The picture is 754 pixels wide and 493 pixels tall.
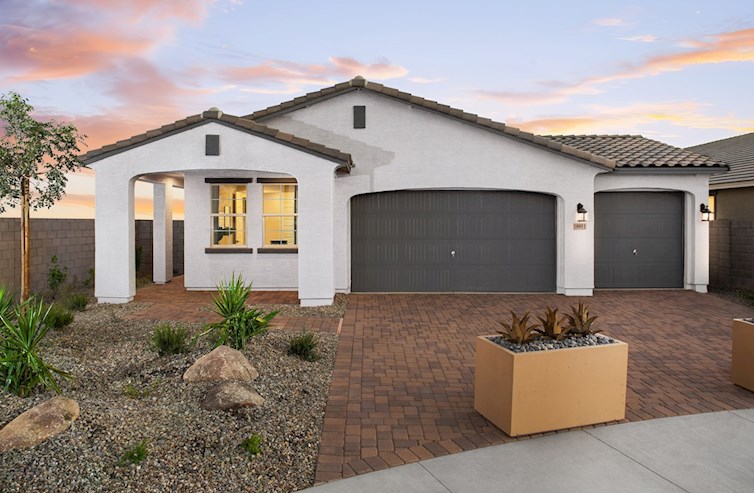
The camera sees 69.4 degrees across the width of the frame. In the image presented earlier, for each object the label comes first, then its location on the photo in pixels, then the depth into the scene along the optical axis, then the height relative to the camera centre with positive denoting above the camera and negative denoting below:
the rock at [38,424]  4.33 -1.51
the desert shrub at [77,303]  11.11 -1.27
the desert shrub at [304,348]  7.45 -1.47
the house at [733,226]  15.08 +0.44
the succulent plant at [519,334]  5.35 -0.91
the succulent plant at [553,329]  5.51 -0.89
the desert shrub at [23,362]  5.32 -1.19
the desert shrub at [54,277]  13.35 -0.88
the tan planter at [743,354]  6.48 -1.36
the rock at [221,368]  6.03 -1.43
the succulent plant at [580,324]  5.65 -0.85
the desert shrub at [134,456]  4.22 -1.68
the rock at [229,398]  5.33 -1.56
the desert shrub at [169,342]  7.07 -1.31
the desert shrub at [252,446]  4.50 -1.71
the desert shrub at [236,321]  7.15 -1.08
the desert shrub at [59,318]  8.36 -1.19
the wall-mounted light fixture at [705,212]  14.48 +0.79
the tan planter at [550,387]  5.09 -1.41
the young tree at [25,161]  12.02 +1.81
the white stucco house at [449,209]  13.73 +0.85
